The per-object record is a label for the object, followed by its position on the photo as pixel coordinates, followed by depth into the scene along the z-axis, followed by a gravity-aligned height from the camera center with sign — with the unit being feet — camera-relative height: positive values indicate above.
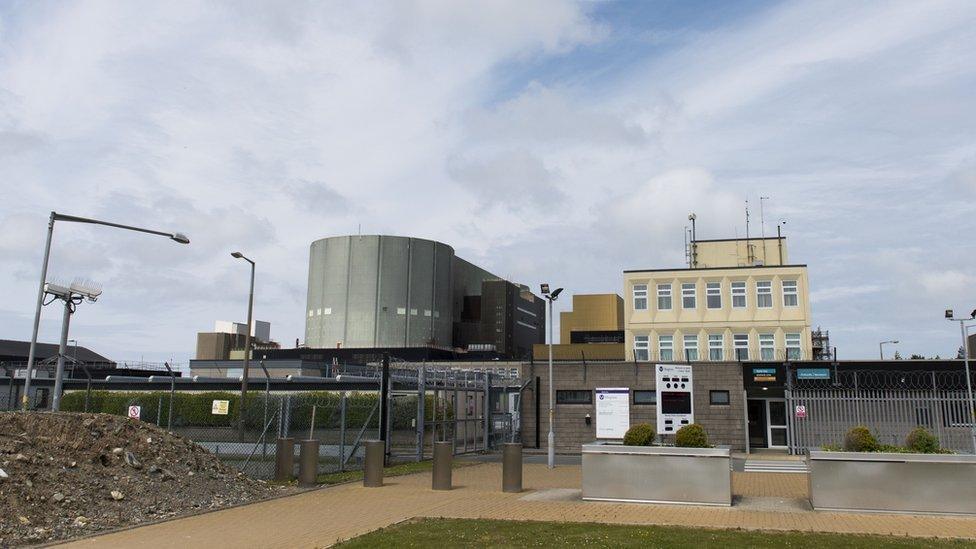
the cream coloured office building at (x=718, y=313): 157.89 +20.24
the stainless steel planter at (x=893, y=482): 48.75 -3.89
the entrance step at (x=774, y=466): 83.92 -5.39
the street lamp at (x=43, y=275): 57.77 +9.24
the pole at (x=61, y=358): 65.26 +3.62
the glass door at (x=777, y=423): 120.06 -1.02
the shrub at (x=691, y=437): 54.65 -1.54
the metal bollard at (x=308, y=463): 61.11 -4.14
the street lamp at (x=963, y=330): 108.99 +13.13
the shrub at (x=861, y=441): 51.93 -1.49
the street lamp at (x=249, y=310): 115.83 +14.14
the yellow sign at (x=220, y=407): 82.20 -0.09
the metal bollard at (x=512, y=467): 60.49 -4.13
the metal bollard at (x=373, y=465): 62.28 -4.28
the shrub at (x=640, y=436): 58.34 -1.60
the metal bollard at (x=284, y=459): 64.69 -4.14
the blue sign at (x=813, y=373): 115.44 +6.19
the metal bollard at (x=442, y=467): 61.16 -4.26
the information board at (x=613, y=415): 115.65 -0.29
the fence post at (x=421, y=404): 83.56 +0.59
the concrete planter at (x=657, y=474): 52.70 -3.98
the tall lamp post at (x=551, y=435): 85.08 -2.40
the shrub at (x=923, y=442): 51.21 -1.47
